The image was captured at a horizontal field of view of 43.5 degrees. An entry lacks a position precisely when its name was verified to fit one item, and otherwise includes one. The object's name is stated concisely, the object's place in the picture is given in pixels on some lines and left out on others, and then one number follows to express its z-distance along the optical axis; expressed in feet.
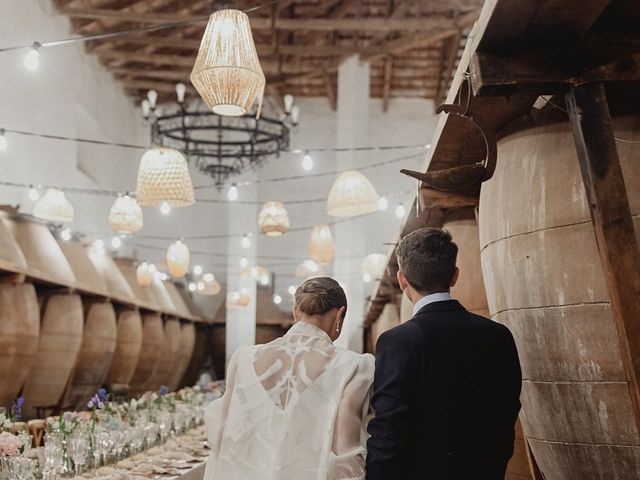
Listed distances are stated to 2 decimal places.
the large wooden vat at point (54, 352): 29.43
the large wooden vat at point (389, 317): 29.66
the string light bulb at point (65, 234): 34.82
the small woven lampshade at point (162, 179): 20.72
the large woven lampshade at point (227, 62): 13.91
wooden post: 6.84
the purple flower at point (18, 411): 15.19
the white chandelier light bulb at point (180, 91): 38.84
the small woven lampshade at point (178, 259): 37.76
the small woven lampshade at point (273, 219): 32.35
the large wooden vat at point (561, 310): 7.59
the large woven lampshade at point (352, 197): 25.88
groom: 6.57
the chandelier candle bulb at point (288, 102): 41.29
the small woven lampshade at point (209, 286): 50.85
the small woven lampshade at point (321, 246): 34.73
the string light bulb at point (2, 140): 25.04
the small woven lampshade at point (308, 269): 48.31
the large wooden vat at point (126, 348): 39.04
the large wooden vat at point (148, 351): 43.32
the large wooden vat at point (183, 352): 49.90
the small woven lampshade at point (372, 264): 38.91
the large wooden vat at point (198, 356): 55.42
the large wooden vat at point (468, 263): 12.77
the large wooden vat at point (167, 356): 46.19
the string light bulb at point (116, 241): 42.73
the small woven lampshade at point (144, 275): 42.26
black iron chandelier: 39.55
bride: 7.52
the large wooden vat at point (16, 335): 24.94
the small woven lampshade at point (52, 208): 29.32
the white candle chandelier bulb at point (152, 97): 43.75
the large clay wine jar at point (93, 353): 33.83
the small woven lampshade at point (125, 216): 28.55
